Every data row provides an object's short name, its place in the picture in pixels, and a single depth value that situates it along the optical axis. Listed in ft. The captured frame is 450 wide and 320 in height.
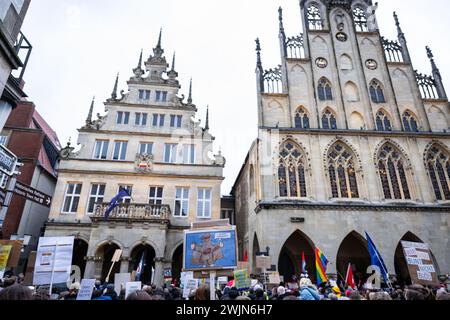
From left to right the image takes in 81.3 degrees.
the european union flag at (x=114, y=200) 56.37
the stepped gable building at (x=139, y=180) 60.08
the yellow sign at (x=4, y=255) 35.40
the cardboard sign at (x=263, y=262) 45.32
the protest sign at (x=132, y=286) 25.87
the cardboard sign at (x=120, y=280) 31.60
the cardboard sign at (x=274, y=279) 46.11
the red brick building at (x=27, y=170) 62.85
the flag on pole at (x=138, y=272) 42.13
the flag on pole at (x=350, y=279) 40.91
